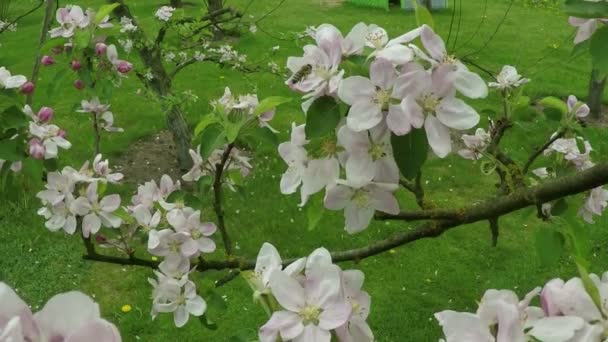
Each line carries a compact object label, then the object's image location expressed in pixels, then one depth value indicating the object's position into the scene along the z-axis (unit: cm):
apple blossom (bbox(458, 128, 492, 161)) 84
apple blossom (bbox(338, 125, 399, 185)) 51
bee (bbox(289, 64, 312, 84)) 52
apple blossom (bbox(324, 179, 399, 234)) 53
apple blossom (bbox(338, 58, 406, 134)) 49
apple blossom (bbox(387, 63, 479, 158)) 49
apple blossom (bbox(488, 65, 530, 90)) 86
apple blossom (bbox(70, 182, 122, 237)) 74
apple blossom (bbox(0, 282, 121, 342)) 32
